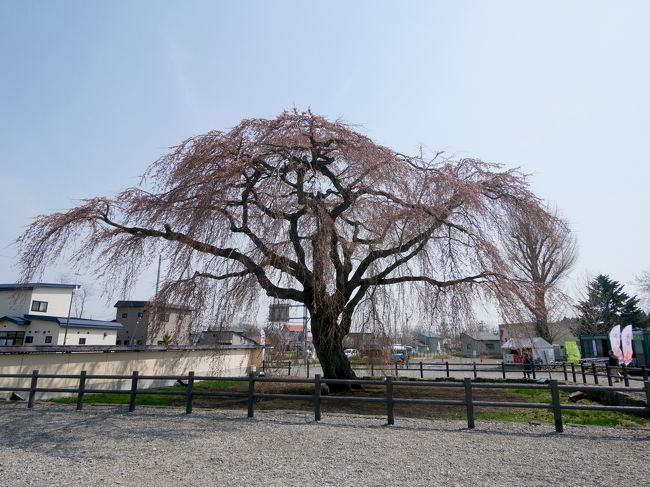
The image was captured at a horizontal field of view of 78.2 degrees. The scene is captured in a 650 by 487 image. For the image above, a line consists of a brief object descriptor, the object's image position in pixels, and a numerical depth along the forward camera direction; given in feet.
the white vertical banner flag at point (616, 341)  52.41
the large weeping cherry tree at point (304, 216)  27.91
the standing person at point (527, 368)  62.05
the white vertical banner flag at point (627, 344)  49.55
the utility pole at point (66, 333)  77.61
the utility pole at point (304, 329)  39.12
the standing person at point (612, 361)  63.36
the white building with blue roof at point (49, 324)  78.18
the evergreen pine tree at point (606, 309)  107.96
